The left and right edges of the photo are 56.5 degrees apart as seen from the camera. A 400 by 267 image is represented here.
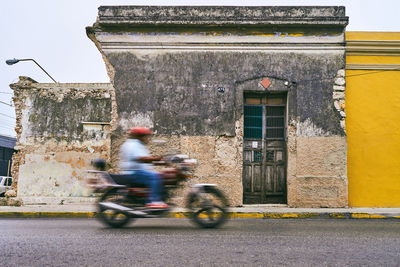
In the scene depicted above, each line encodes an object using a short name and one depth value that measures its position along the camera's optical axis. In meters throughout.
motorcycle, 5.61
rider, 5.61
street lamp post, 15.72
